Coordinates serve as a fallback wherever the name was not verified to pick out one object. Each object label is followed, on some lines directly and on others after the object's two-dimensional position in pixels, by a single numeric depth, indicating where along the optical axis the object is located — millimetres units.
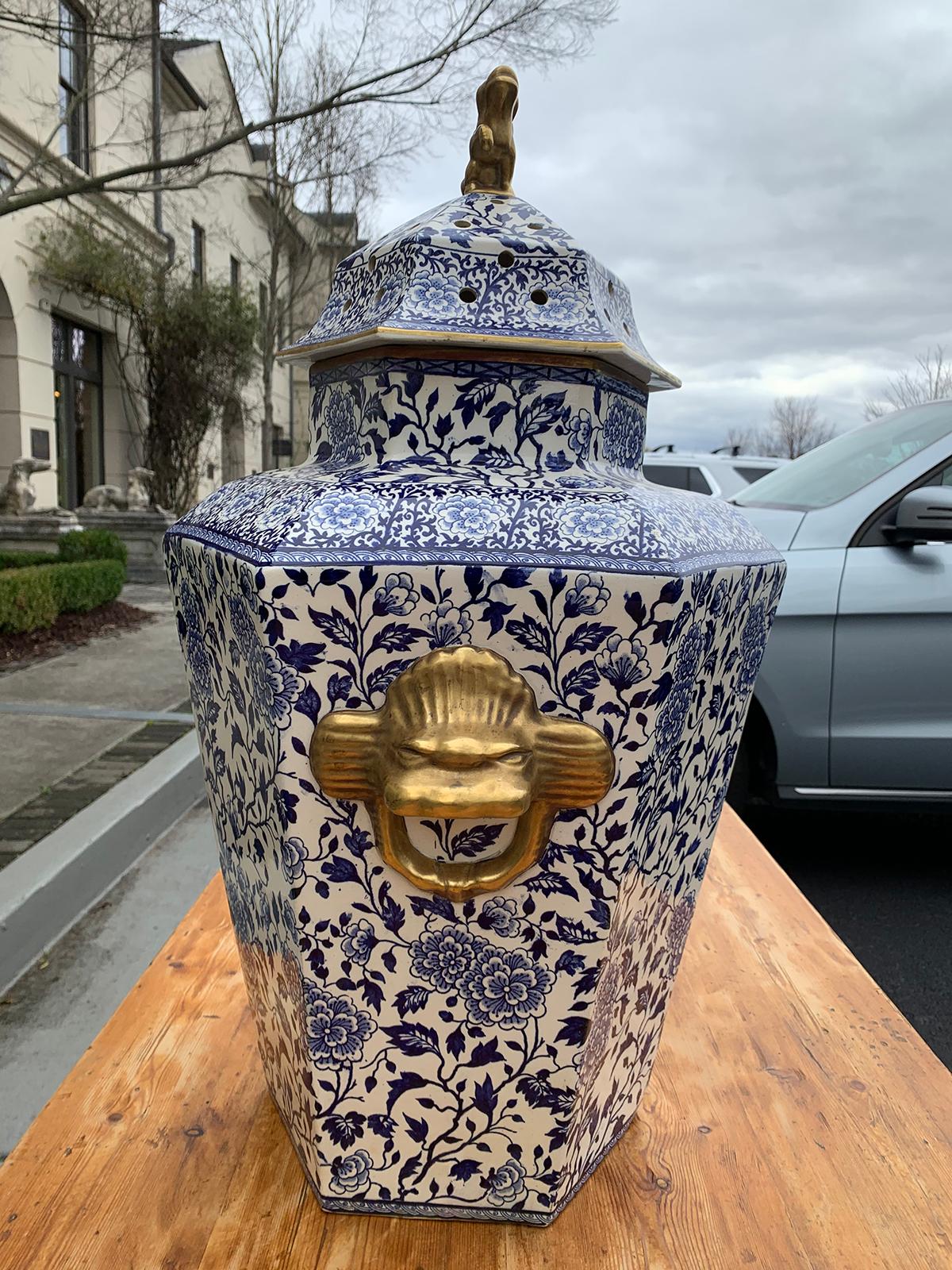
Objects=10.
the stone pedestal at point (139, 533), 9555
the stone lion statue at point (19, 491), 8289
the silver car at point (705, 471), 6191
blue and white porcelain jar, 674
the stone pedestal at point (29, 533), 8008
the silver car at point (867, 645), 2438
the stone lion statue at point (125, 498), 10031
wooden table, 838
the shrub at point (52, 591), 5312
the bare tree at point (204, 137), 4008
